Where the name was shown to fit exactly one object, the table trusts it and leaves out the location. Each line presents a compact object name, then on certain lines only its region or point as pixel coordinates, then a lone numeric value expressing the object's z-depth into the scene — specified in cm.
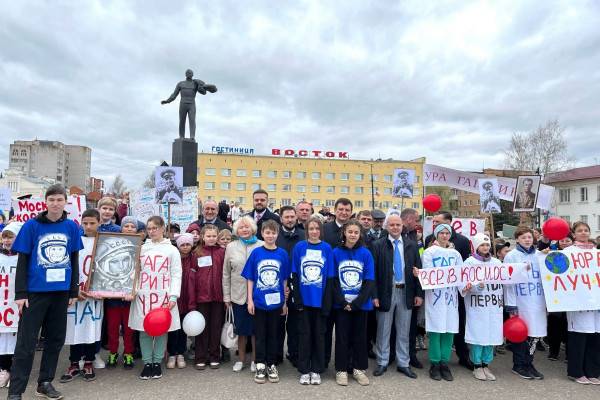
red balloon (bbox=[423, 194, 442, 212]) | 748
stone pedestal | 1241
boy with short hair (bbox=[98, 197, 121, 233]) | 542
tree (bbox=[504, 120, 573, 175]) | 3706
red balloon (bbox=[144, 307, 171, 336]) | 463
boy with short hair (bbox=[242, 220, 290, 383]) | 488
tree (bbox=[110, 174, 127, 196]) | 7327
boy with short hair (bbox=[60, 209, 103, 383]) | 479
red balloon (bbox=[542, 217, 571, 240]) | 572
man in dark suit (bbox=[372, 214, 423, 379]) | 509
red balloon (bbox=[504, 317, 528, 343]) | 500
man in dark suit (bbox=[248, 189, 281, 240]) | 652
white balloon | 497
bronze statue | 1275
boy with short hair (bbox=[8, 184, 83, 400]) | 415
